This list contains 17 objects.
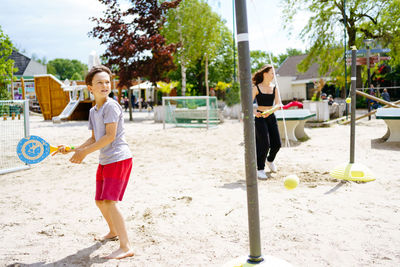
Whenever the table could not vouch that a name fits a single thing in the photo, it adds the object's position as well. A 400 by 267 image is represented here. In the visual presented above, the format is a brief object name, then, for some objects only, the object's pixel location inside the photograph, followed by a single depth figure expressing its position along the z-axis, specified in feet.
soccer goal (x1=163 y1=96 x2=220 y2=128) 44.47
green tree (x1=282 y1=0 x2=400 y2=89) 61.52
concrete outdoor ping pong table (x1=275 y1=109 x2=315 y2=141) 29.35
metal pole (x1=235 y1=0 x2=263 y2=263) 6.29
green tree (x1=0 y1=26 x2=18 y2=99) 81.89
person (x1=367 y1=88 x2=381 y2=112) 48.64
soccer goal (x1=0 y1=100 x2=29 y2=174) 21.10
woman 16.87
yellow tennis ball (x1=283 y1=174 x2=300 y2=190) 9.47
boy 8.55
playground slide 61.98
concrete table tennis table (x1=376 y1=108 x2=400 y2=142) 25.12
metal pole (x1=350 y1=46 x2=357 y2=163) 14.99
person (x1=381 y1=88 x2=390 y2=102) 60.24
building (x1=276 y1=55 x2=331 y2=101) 122.45
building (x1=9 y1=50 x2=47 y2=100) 189.57
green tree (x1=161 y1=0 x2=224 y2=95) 81.97
